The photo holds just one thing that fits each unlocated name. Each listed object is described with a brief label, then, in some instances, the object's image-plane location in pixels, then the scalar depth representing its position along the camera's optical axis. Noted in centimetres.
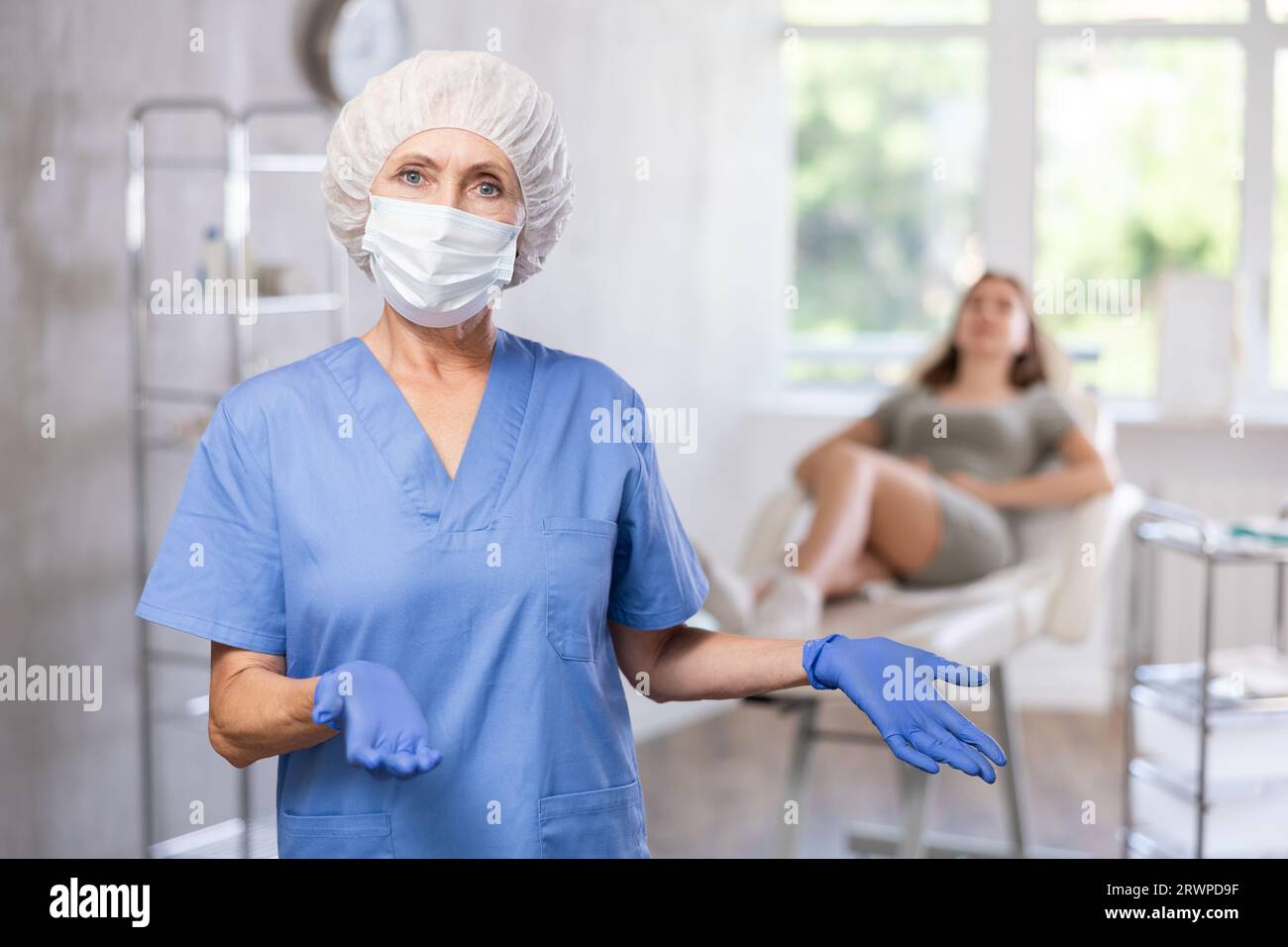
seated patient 288
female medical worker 112
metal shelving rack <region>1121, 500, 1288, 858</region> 237
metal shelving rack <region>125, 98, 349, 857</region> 232
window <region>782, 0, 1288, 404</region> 418
